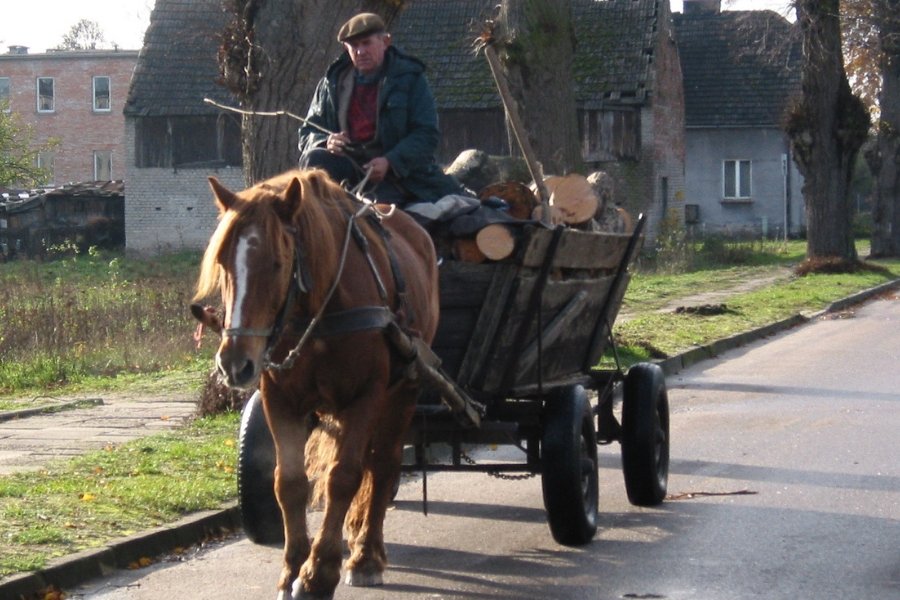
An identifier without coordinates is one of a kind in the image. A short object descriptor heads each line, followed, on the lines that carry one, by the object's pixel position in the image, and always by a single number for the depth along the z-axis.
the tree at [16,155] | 87.60
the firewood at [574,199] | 15.86
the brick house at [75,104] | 117.47
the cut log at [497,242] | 12.05
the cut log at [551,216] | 14.40
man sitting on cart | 12.18
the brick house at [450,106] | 68.25
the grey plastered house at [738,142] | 84.15
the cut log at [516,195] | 14.66
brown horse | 9.02
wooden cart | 11.89
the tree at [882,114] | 61.45
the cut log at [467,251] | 12.34
